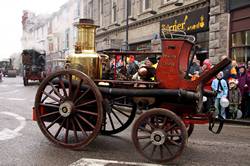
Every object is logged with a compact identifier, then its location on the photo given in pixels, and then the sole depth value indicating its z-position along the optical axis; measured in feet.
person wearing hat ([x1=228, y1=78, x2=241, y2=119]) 32.04
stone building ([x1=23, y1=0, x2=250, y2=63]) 41.04
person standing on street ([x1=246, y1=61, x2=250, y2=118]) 32.78
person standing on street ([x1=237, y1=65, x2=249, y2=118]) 32.78
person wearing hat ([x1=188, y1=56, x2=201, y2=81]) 28.75
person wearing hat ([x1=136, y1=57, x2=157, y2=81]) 18.21
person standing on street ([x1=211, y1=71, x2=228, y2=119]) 31.24
